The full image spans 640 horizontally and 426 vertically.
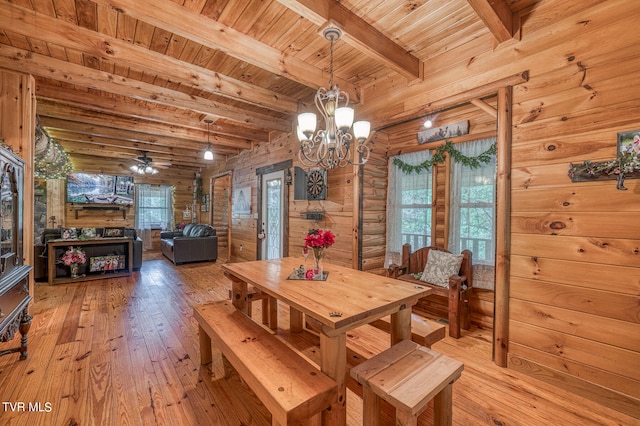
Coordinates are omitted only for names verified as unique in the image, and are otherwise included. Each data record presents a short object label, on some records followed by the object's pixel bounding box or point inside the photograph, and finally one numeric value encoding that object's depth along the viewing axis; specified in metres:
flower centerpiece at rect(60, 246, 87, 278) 4.54
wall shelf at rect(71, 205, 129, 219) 7.82
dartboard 3.94
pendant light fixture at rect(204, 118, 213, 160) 5.03
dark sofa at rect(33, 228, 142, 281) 4.54
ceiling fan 6.68
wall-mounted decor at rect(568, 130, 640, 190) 1.64
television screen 7.62
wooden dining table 1.37
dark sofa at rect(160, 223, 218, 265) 6.02
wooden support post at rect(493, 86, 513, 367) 2.20
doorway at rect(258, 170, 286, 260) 5.05
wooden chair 2.77
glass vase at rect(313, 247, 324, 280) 1.98
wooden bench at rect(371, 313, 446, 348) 1.87
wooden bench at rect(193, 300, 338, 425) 1.20
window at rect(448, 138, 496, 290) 2.98
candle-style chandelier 2.03
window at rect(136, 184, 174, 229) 8.88
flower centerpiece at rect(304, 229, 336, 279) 1.92
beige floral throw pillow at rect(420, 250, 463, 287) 3.06
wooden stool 1.19
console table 4.44
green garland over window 2.93
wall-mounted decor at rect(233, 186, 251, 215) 6.14
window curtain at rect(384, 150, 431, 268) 3.75
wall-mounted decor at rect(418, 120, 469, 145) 3.16
